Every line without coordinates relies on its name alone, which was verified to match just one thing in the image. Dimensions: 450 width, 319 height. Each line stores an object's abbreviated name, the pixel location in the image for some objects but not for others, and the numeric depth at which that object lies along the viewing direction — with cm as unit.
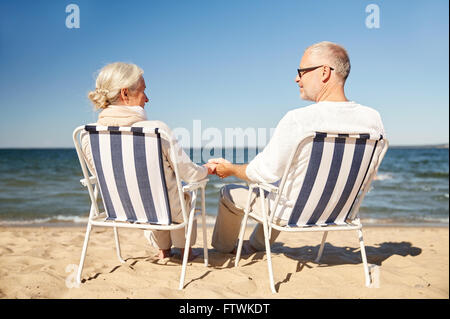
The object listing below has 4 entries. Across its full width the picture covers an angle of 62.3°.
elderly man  235
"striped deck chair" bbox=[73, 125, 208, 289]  231
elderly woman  250
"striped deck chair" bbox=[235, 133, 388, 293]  229
